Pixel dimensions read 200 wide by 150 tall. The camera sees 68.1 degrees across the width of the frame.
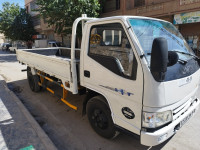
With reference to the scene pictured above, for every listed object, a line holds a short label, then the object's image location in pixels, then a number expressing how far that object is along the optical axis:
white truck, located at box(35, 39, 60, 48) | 21.97
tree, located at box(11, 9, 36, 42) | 26.78
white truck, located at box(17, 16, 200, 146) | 1.96
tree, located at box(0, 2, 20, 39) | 26.14
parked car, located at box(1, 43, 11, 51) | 31.38
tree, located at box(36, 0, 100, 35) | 12.48
